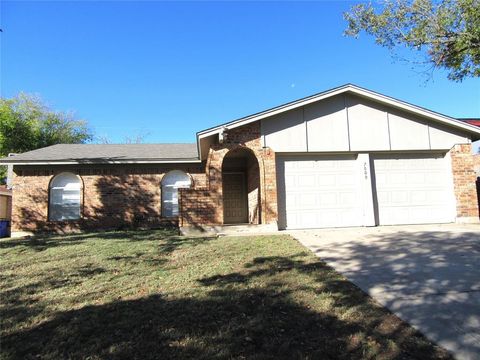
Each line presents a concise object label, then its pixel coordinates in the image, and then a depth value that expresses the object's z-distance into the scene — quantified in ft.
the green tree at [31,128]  93.09
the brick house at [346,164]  35.99
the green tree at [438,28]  43.78
